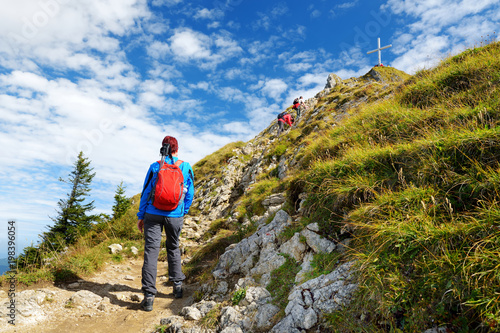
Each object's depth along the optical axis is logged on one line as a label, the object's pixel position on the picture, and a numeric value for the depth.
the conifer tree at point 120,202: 18.26
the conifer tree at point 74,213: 19.68
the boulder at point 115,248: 9.68
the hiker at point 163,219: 5.56
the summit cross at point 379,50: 35.51
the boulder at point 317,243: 4.36
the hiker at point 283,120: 22.86
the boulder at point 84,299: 5.53
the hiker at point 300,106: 24.90
